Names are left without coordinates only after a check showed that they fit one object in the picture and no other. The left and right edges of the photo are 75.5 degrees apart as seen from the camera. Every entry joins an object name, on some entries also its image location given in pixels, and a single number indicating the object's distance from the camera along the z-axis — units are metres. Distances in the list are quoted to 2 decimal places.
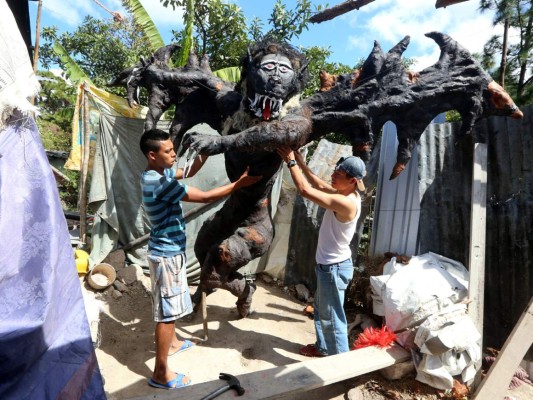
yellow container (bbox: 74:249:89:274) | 4.75
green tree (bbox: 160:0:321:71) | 6.89
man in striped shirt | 2.54
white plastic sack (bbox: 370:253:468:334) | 3.03
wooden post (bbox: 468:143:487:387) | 2.95
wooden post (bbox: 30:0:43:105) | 3.55
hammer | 2.17
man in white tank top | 2.72
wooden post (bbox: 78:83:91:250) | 5.13
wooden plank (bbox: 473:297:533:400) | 2.45
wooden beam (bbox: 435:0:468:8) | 2.09
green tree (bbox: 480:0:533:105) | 7.71
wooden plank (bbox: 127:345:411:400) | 2.21
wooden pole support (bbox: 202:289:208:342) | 3.48
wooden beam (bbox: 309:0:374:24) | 2.27
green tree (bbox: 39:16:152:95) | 8.70
